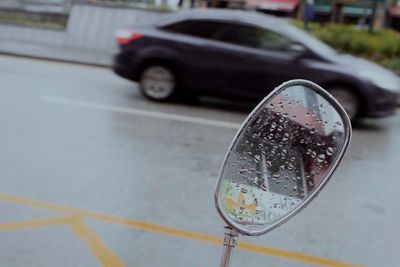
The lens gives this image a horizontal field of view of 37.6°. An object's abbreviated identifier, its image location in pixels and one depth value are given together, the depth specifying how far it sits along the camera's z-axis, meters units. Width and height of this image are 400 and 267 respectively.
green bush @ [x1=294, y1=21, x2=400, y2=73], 15.22
